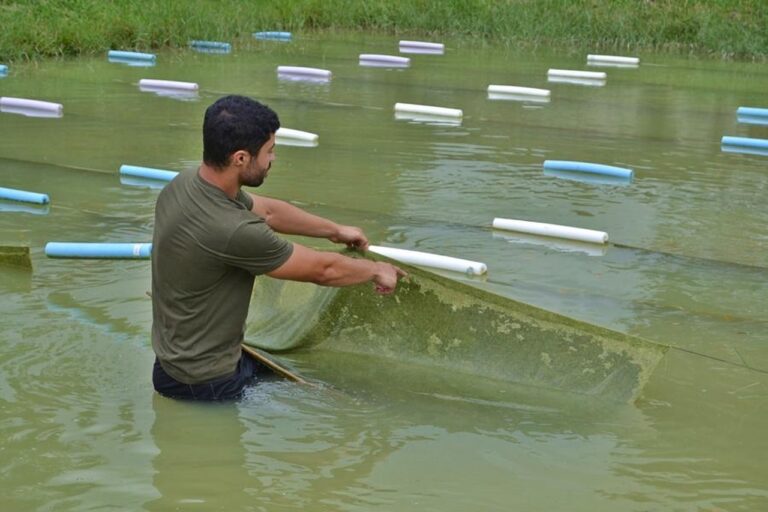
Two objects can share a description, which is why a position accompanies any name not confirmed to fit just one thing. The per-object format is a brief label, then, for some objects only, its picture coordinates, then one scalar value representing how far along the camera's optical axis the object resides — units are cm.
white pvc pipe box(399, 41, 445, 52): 1594
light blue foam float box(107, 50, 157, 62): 1390
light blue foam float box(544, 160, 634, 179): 880
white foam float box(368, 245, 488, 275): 630
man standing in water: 411
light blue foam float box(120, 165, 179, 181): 819
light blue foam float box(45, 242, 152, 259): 628
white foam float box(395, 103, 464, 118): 1115
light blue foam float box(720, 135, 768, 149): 1012
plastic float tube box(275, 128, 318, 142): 973
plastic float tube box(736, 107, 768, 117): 1158
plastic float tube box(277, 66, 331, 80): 1325
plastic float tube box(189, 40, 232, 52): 1509
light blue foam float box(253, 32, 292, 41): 1641
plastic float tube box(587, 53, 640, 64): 1506
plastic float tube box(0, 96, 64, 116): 1055
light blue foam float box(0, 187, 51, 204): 751
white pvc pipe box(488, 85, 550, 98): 1240
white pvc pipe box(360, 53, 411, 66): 1452
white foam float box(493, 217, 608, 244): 711
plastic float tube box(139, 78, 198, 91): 1206
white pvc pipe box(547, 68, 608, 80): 1374
